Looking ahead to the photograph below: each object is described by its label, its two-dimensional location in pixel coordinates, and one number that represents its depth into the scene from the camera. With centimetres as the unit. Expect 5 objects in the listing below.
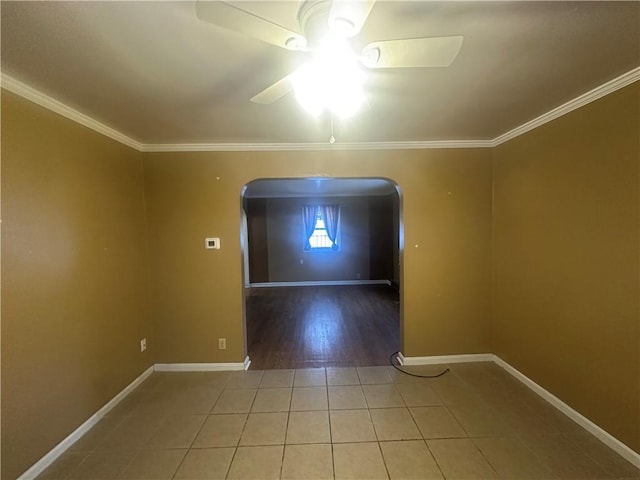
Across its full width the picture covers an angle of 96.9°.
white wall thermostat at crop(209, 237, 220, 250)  289
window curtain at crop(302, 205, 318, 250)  755
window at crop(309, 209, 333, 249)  766
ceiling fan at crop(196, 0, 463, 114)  87
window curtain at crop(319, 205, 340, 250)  755
